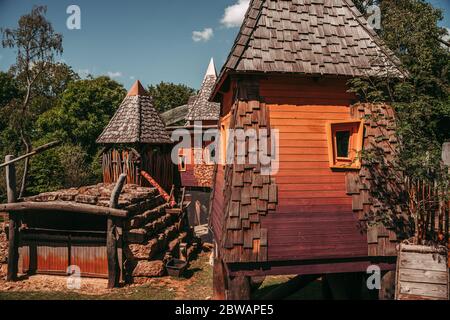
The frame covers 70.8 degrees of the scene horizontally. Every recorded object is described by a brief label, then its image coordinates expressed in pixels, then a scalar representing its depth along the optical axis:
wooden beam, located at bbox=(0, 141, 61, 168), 9.45
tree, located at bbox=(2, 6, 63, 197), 22.36
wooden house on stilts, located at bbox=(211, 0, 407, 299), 6.48
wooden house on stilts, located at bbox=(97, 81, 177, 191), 15.57
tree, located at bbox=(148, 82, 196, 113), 51.03
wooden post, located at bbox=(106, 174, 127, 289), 10.31
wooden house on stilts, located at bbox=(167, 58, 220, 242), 19.53
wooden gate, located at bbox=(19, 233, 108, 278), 10.95
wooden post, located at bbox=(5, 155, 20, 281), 10.78
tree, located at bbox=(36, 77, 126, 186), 32.16
